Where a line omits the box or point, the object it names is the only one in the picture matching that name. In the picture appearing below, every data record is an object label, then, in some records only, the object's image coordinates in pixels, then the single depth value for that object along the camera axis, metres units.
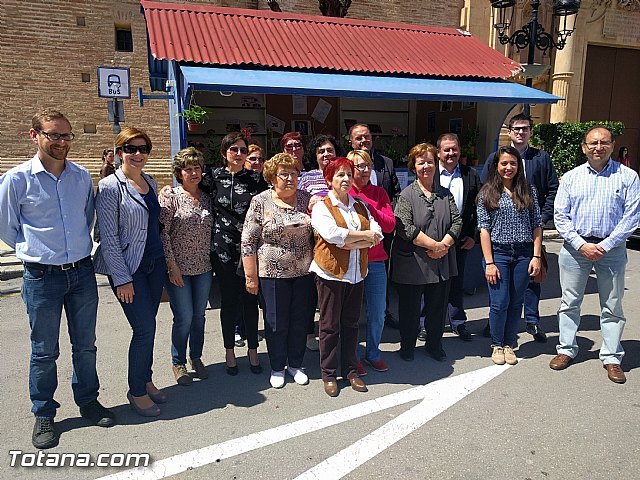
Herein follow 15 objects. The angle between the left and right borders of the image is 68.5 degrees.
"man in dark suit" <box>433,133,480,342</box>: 4.41
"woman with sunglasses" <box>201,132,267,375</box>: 3.67
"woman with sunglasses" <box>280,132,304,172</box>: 4.23
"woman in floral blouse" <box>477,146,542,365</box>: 3.92
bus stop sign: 7.93
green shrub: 11.96
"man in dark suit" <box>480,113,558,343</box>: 4.58
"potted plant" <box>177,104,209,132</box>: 5.56
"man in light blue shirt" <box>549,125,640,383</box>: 3.68
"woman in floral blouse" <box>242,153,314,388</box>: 3.40
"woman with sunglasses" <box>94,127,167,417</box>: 2.94
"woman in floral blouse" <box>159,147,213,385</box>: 3.36
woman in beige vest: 3.33
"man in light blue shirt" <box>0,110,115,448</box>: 2.71
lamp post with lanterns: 8.62
